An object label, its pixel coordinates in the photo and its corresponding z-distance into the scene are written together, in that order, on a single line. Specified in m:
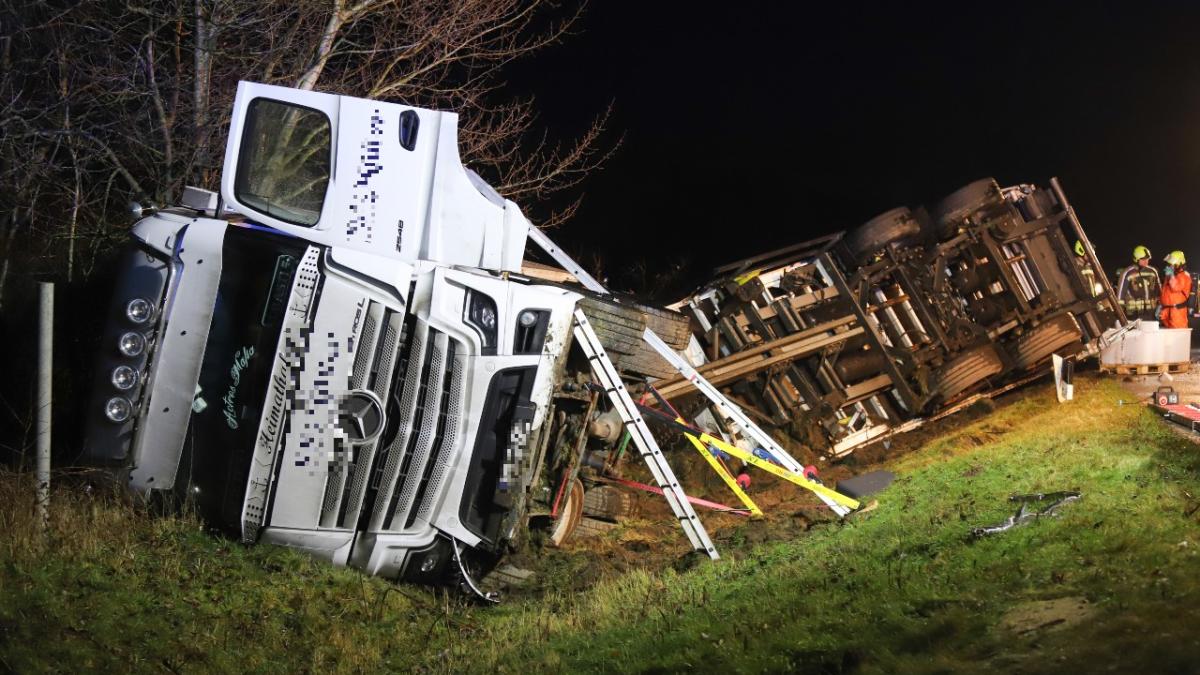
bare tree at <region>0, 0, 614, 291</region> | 9.79
